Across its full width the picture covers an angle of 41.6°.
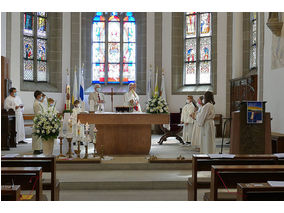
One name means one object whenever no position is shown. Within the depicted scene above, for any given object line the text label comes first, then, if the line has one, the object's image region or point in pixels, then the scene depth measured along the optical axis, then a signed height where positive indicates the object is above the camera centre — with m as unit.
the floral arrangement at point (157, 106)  9.40 -0.07
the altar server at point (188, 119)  11.91 -0.50
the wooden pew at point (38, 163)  5.03 -0.82
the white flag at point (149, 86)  16.27 +0.75
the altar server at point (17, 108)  11.57 -0.17
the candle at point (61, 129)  8.88 -0.63
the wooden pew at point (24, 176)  3.99 -0.79
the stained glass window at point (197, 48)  16.28 +2.46
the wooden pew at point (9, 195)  2.64 -0.65
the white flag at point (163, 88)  16.12 +0.66
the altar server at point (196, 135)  10.93 -0.94
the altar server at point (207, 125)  8.65 -0.51
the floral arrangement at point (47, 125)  8.55 -0.51
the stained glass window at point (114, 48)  17.22 +2.53
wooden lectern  7.34 -0.60
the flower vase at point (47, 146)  8.75 -1.02
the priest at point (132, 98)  11.03 +0.15
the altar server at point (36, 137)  9.84 -0.91
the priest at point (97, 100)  11.66 +0.09
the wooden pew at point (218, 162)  4.83 -0.76
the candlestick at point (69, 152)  8.58 -1.15
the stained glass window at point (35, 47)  15.41 +2.36
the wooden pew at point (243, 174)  3.97 -0.76
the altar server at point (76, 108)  11.40 -0.18
